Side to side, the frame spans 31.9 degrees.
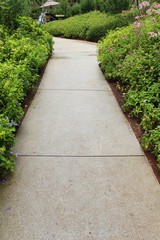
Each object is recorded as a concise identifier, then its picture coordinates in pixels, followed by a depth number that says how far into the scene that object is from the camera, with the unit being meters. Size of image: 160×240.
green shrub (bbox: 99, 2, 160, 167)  3.99
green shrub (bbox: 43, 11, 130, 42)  14.12
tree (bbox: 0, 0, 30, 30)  9.15
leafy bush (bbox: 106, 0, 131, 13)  16.89
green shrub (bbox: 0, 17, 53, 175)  3.13
